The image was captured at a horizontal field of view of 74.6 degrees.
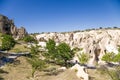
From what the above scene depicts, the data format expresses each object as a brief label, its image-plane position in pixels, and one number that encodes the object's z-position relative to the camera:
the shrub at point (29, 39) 51.81
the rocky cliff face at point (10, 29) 58.17
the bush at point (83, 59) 33.18
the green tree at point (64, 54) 29.84
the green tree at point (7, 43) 32.39
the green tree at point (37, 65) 23.35
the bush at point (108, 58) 35.99
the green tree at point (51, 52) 30.46
